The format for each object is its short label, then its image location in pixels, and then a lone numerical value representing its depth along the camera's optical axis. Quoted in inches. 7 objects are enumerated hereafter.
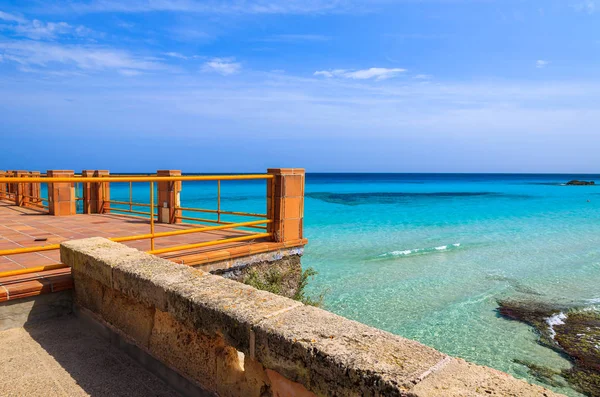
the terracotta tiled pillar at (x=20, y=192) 608.6
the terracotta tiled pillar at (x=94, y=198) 500.4
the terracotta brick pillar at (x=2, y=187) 660.7
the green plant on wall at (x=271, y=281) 252.4
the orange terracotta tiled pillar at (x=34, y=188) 612.1
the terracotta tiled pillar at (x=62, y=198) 460.4
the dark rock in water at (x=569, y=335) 257.9
